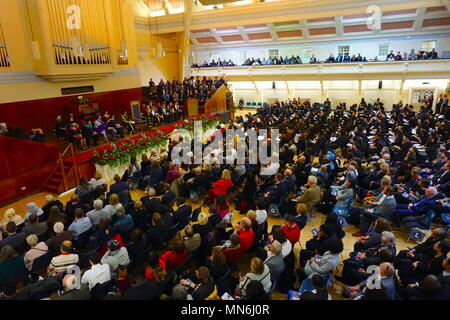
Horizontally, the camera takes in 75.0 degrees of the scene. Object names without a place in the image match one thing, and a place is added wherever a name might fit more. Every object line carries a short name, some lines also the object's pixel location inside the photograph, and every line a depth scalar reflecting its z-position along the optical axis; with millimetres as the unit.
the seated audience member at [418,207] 5922
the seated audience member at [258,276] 3799
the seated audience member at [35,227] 5422
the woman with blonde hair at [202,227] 5055
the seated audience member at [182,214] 5664
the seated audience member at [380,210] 5883
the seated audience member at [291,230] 4977
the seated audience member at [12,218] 5786
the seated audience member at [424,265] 4031
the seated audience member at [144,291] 3451
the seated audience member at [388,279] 3592
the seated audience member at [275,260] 4141
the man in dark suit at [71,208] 6172
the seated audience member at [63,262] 4438
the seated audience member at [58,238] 5008
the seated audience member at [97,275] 4016
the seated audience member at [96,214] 5773
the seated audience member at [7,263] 4469
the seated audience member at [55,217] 5609
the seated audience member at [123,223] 5539
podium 16406
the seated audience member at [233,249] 4586
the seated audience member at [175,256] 4477
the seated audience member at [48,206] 6188
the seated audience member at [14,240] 5035
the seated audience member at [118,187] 7176
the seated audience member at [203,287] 3561
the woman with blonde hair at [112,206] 5906
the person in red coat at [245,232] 4848
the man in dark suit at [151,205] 5965
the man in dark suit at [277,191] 6941
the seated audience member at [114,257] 4504
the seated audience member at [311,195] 6453
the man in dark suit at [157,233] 5082
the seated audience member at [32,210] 6083
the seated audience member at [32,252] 4809
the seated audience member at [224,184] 7371
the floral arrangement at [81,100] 13156
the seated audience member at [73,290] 3602
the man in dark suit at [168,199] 6449
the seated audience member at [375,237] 4613
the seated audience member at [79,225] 5441
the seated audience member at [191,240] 4777
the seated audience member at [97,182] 7594
